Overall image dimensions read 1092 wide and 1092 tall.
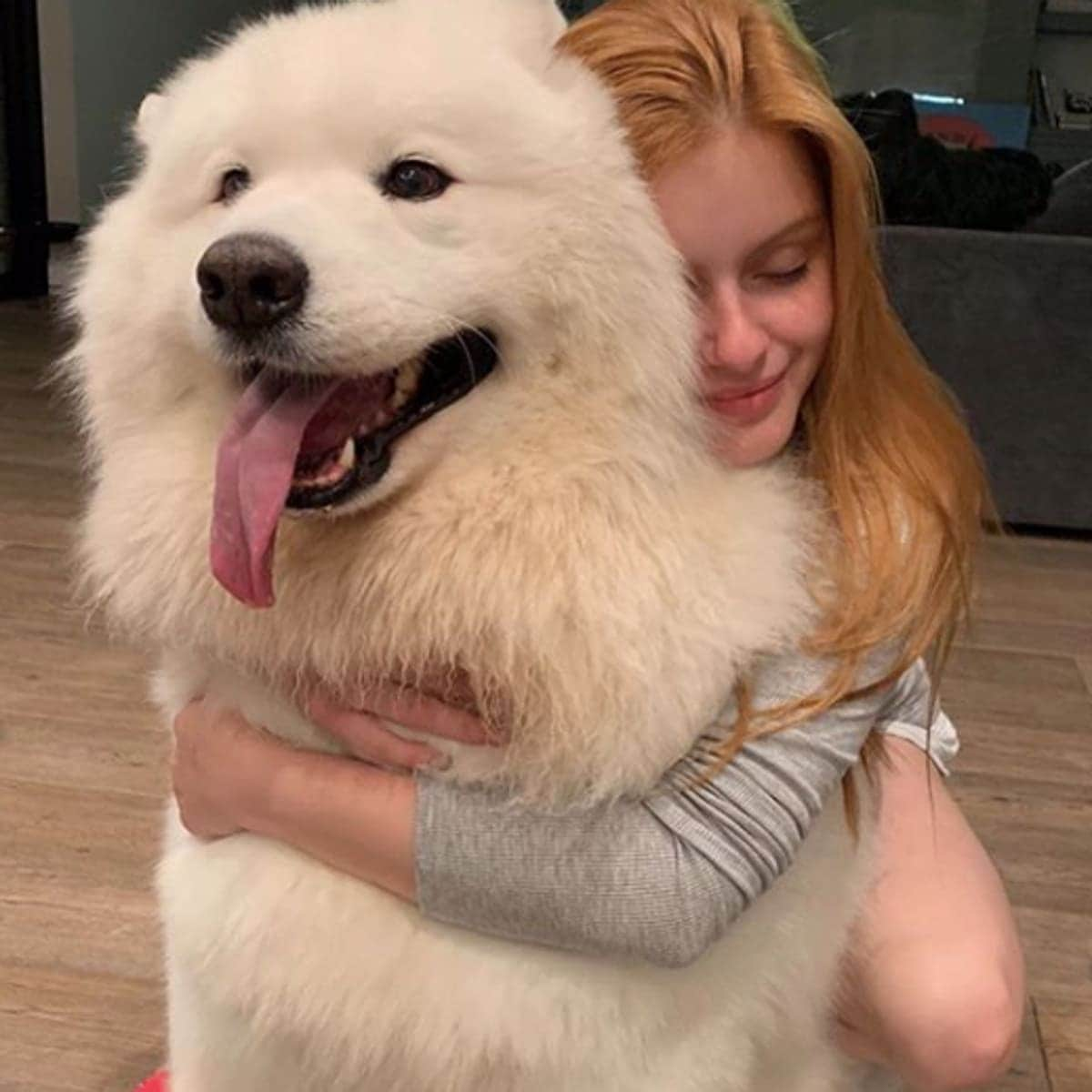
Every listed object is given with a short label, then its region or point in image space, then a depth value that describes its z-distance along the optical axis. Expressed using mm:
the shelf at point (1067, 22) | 7012
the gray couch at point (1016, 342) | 3318
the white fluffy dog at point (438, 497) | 961
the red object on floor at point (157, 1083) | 1390
